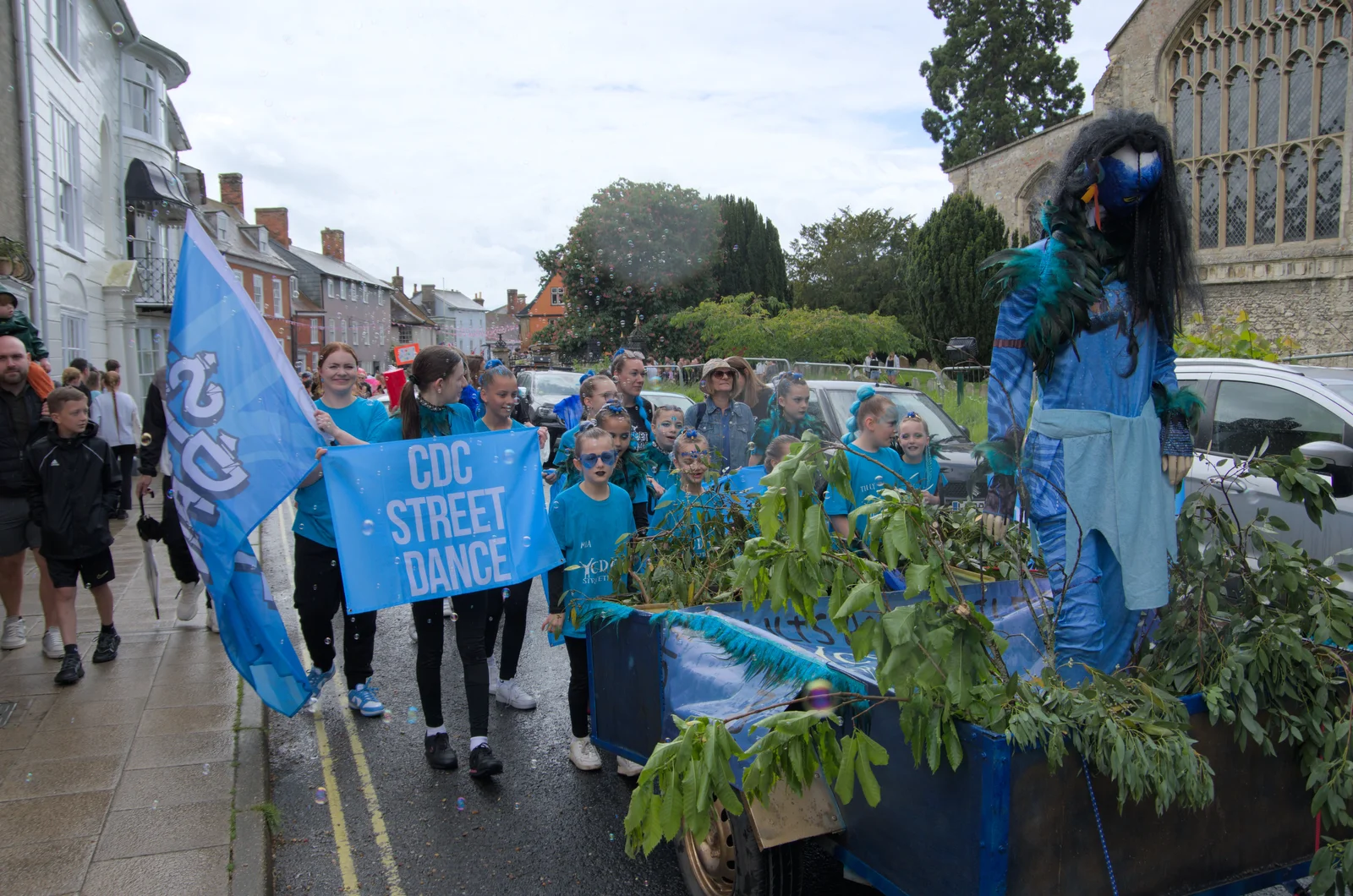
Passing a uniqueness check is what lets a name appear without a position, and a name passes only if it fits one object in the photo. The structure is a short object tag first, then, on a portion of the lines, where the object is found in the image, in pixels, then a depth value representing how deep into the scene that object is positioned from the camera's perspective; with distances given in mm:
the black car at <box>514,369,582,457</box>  16875
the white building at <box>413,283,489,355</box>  113000
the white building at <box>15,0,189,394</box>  14258
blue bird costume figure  3137
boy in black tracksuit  5762
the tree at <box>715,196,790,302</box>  46969
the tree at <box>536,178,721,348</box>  41688
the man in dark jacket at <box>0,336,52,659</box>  5898
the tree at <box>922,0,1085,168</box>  41375
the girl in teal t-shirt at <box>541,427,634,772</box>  4535
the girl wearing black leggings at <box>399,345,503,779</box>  4539
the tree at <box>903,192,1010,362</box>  29906
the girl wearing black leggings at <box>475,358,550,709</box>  5387
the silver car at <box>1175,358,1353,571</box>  5887
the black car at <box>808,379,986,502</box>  9430
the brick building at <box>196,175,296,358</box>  42656
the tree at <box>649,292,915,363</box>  22844
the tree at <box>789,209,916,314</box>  48250
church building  22500
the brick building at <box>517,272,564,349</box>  94062
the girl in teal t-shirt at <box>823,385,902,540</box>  5176
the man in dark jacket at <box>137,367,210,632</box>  6566
